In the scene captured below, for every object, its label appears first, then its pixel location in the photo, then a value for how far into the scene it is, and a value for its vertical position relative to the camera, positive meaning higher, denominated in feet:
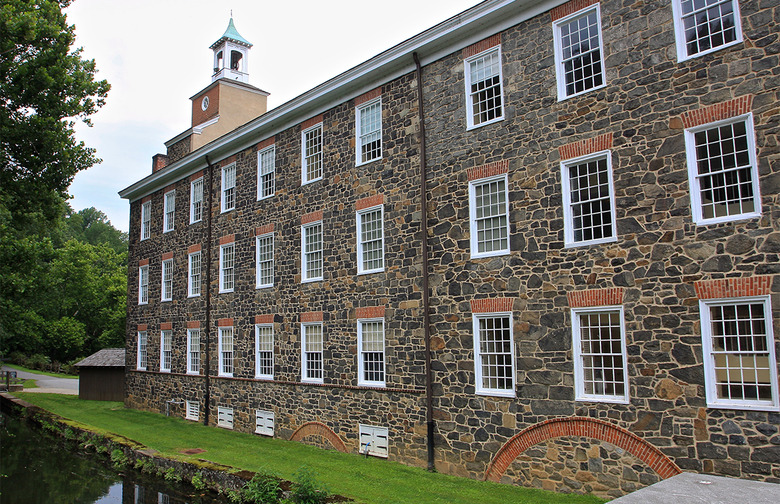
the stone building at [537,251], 30.35 +4.88
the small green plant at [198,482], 43.97 -11.26
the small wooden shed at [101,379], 97.40 -7.44
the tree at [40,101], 60.59 +25.72
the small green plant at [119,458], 53.01 -11.31
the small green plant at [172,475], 46.88 -11.38
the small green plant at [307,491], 34.35 -9.50
